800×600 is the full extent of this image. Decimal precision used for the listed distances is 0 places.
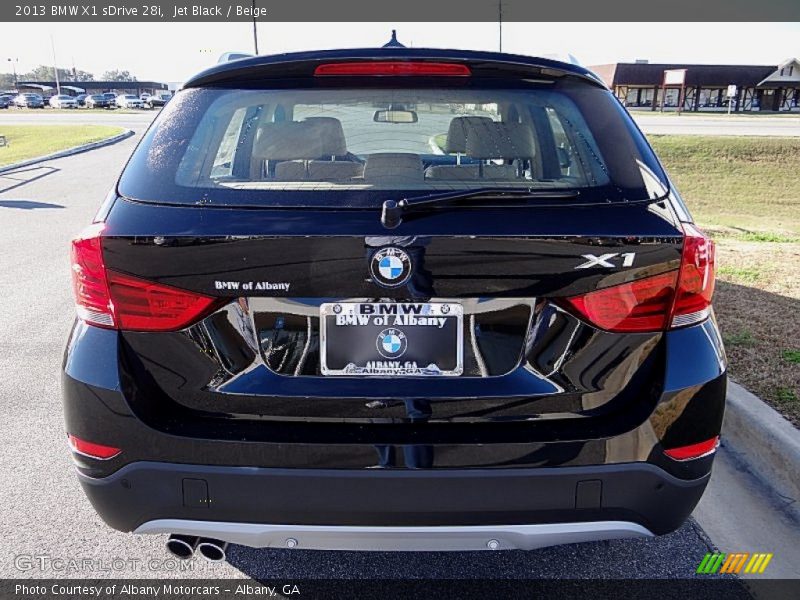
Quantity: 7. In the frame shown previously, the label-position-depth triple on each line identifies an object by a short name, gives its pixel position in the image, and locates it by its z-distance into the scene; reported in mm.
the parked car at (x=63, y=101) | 66438
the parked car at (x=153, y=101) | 64538
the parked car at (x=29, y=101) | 65875
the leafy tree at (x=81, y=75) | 144300
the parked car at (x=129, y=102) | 66438
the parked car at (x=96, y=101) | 65938
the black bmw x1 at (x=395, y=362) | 2031
